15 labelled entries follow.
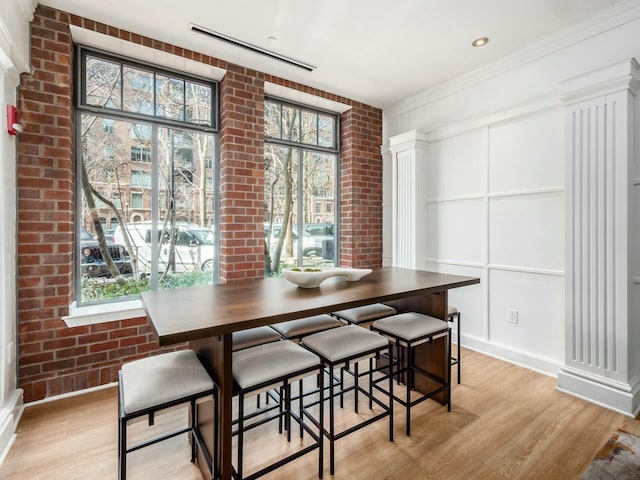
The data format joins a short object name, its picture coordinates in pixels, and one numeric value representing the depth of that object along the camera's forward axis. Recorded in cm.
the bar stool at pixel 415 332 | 206
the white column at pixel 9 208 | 186
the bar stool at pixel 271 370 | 146
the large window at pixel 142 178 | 272
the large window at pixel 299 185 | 371
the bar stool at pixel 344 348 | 172
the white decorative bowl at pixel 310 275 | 202
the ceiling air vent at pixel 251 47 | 257
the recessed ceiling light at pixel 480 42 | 272
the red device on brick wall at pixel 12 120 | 200
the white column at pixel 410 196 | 370
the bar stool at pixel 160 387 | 127
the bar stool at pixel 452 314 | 259
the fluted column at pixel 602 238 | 220
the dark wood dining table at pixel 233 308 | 133
